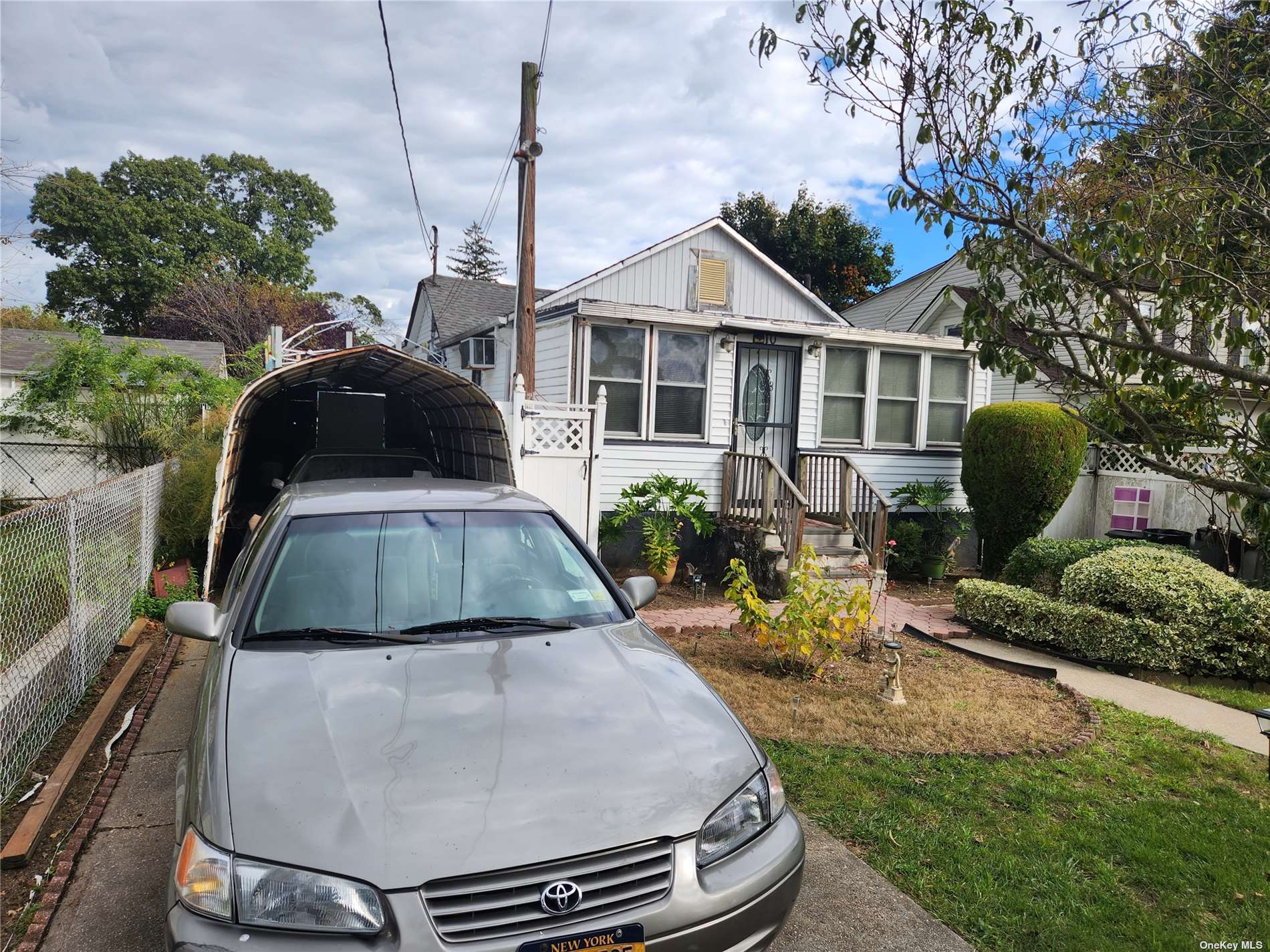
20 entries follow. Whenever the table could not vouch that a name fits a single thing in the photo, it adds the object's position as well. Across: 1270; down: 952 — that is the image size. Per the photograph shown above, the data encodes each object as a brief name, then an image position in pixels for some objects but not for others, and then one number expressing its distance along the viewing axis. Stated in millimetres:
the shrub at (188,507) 8430
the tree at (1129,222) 3172
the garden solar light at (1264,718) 3553
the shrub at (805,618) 6012
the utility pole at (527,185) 9688
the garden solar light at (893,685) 5648
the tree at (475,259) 54312
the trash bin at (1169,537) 12156
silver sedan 1935
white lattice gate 8680
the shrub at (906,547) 11562
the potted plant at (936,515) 12016
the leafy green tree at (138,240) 36188
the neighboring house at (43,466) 11344
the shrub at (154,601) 6836
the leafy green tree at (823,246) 31094
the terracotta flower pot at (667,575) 9938
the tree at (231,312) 31219
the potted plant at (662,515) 9906
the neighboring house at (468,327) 17453
